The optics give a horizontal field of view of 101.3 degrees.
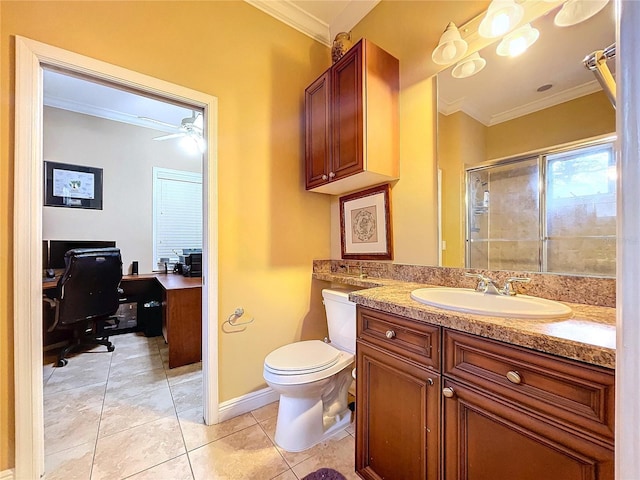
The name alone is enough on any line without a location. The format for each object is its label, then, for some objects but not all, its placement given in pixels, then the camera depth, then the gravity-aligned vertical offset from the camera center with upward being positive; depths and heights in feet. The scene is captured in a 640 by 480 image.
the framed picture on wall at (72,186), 9.74 +2.12
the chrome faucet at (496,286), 3.62 -0.70
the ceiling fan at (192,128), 8.64 +3.75
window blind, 12.01 +1.35
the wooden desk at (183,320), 7.70 -2.40
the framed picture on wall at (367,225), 5.80 +0.35
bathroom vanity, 2.06 -1.53
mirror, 3.36 +1.96
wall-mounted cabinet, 5.00 +2.45
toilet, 4.64 -2.53
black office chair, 7.78 -1.65
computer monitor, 9.46 -0.23
